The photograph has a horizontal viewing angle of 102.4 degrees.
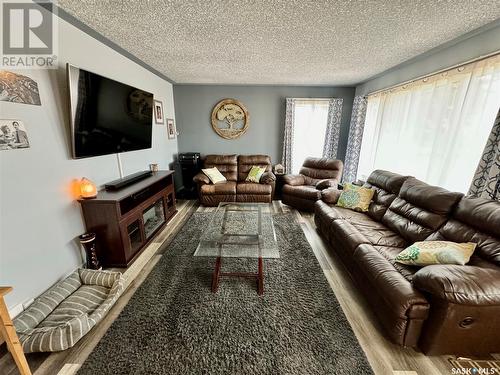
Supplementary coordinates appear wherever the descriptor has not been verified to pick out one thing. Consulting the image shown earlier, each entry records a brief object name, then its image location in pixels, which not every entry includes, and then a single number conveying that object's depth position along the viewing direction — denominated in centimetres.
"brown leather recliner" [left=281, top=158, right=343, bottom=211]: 366
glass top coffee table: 194
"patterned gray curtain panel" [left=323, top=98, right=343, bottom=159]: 429
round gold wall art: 446
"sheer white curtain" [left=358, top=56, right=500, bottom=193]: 191
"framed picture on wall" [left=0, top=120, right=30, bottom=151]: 138
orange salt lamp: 197
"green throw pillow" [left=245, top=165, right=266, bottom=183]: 418
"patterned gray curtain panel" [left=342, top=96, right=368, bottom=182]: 394
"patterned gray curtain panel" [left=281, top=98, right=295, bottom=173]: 434
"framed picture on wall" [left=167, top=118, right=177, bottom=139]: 416
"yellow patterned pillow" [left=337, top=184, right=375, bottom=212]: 273
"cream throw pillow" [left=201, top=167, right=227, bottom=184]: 407
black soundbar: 228
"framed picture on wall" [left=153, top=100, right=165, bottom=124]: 361
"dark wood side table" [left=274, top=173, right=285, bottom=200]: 423
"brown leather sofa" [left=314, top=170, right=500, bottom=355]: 119
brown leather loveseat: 391
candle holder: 195
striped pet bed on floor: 130
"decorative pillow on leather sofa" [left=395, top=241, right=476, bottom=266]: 144
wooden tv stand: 203
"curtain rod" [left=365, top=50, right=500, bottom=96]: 181
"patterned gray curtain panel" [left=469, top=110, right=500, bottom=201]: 171
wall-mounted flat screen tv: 181
